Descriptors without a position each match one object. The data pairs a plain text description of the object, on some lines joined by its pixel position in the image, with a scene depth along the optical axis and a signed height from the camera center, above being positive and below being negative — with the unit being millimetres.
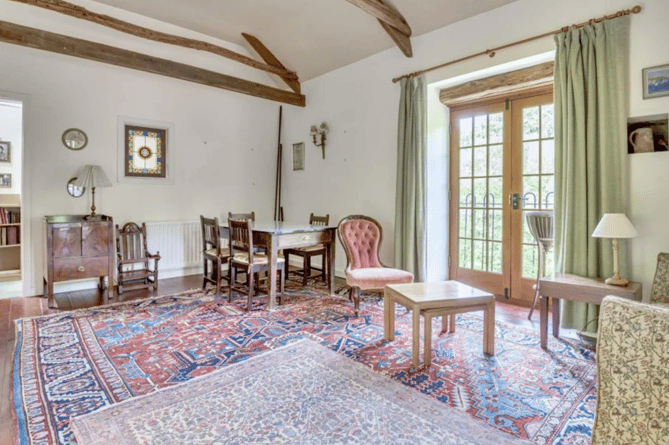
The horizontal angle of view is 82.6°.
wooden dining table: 3852 -215
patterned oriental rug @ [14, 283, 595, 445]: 1998 -976
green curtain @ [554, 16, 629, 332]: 2980 +594
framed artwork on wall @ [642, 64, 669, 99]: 2867 +1035
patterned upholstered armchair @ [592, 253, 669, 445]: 1130 -489
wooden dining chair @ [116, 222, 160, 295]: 4617 -467
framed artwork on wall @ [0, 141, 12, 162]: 5625 +1020
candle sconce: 5777 +1325
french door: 3949 +330
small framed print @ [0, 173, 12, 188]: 5664 +599
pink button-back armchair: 3621 -442
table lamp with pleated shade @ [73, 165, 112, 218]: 4348 +482
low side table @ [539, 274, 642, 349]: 2635 -518
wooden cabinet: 3973 -324
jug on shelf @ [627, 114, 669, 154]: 2883 +645
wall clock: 4567 +982
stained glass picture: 5088 +930
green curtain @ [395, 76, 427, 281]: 4414 +464
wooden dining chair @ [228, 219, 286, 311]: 3865 -409
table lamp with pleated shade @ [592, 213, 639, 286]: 2654 -95
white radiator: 5172 -366
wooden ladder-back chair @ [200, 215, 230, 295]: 4191 -374
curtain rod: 2966 +1657
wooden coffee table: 2574 -608
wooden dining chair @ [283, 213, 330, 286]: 4809 -437
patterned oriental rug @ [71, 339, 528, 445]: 1781 -1007
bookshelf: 5523 -252
